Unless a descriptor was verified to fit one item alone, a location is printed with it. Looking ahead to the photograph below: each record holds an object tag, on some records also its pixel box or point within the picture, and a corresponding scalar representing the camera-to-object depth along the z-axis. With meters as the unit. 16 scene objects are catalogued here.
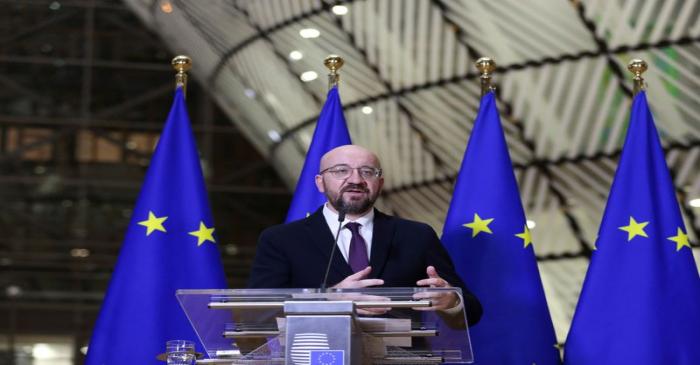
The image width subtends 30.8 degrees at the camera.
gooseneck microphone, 4.21
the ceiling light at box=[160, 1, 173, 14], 11.64
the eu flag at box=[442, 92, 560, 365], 6.29
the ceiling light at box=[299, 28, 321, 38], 10.47
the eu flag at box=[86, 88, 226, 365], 6.44
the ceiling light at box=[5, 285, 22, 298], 21.02
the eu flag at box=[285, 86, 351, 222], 6.85
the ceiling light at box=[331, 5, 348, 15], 10.18
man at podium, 4.69
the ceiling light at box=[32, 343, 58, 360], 20.80
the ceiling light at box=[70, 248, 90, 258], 21.61
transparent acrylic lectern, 3.54
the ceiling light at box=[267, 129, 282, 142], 12.35
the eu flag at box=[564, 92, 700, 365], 6.05
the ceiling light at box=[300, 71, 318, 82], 10.89
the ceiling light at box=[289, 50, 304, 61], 10.79
